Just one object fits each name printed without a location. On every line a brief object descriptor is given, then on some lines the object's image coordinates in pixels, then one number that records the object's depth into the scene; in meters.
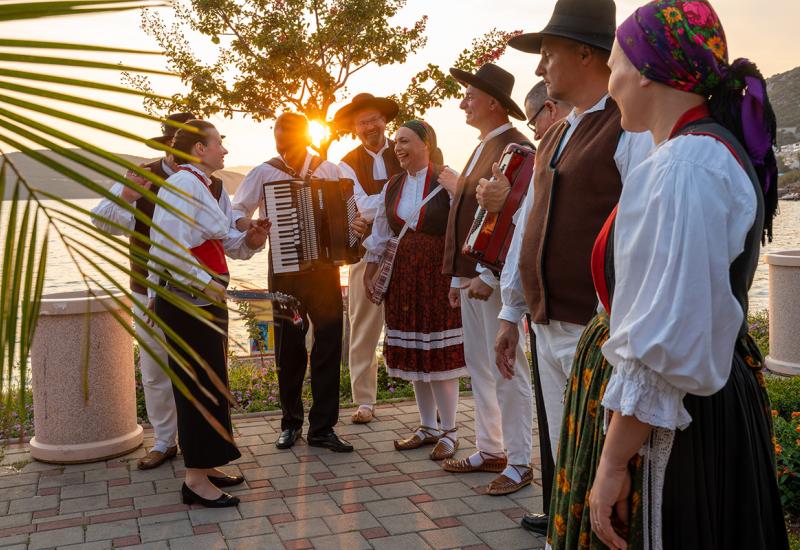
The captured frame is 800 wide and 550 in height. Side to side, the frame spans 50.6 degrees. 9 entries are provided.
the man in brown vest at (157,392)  5.34
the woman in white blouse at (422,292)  5.61
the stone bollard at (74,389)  5.66
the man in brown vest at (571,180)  3.11
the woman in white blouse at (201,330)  4.43
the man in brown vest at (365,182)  6.59
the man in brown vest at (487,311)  4.88
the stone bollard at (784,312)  8.15
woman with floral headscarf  1.77
